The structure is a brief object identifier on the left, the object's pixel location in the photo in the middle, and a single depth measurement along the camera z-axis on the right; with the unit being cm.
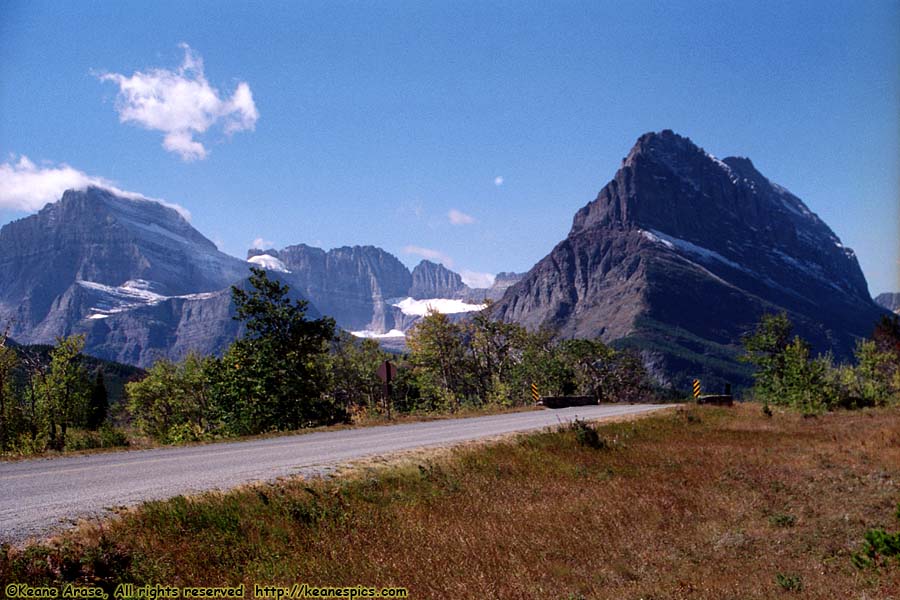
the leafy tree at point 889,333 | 7375
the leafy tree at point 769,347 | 6247
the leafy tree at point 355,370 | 7894
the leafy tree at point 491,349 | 7857
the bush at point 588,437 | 2038
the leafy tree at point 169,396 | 6981
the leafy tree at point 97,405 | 8279
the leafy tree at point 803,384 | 4205
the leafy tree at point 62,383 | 5929
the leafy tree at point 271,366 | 3647
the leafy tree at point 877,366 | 7881
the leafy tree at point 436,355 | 7412
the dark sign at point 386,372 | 3069
